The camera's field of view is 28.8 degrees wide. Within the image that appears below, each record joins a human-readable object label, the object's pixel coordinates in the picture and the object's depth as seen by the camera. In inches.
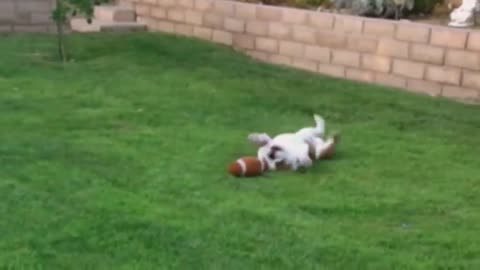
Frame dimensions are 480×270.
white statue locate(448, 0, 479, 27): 281.9
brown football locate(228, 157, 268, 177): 177.3
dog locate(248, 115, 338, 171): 183.5
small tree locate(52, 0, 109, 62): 303.1
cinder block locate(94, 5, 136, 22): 407.8
